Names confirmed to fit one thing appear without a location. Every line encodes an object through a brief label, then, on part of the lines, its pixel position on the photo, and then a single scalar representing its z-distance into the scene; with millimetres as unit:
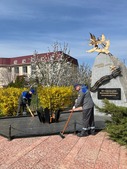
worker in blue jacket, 11164
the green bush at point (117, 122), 5714
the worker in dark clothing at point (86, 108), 7071
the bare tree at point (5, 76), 53981
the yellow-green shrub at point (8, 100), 12047
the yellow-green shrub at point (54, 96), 13008
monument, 9922
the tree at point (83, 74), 27625
